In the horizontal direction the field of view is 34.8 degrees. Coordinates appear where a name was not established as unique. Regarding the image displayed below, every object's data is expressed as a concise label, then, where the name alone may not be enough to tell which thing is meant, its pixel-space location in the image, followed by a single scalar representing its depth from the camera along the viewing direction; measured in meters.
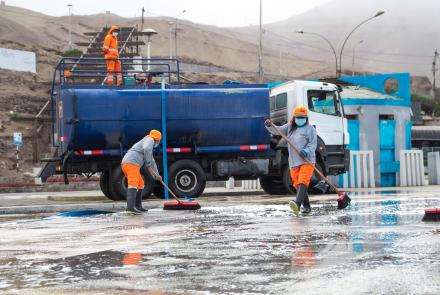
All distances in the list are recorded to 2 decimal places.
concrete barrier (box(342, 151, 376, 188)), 22.42
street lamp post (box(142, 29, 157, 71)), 35.19
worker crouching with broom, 12.58
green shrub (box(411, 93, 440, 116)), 106.00
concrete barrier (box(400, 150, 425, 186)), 23.61
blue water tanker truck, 16.67
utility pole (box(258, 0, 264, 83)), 42.81
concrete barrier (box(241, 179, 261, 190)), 24.88
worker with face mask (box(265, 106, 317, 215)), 10.99
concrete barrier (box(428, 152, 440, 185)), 26.00
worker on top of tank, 19.01
